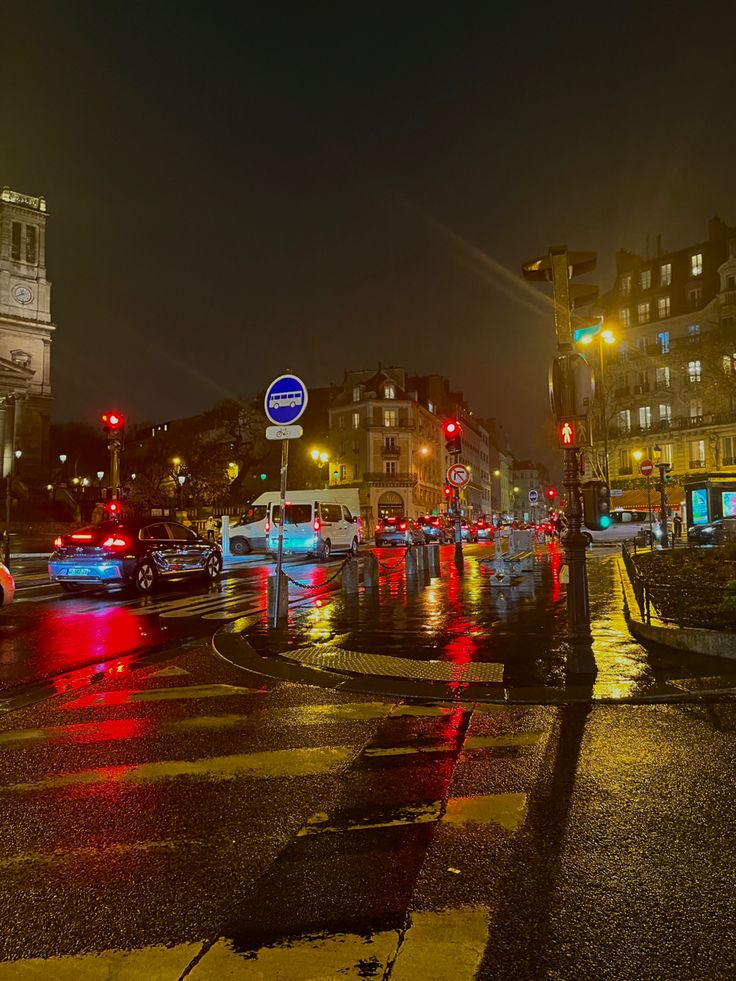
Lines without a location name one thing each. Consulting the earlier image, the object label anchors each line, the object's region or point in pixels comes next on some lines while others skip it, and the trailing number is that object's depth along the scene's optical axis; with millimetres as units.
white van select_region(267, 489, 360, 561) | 28438
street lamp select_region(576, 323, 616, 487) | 7715
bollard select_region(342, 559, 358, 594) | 15023
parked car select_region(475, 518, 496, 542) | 50397
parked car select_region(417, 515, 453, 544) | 43938
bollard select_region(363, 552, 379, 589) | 15984
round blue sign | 9633
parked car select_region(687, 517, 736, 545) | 25275
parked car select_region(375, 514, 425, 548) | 40000
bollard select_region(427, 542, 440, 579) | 19156
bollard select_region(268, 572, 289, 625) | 9812
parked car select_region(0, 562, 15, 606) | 11766
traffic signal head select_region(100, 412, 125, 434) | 19297
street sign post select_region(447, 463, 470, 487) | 20031
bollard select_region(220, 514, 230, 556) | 31953
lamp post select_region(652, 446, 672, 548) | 25070
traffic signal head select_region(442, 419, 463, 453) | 19750
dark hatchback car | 14578
